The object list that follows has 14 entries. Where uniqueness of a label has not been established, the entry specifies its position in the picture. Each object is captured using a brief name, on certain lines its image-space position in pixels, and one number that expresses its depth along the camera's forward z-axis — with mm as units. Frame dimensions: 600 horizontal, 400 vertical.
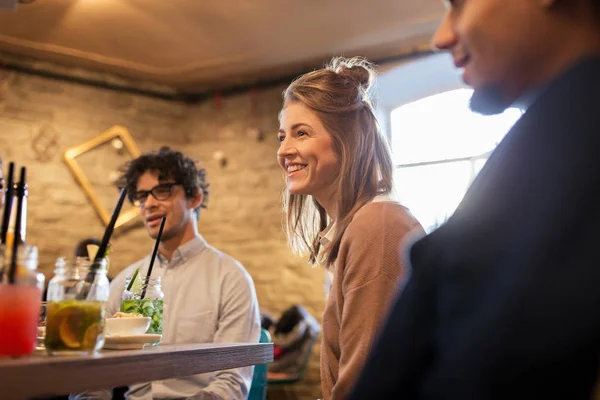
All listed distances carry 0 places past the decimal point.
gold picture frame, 5012
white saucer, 1268
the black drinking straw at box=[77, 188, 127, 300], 1115
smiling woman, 1367
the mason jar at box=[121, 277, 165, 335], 1538
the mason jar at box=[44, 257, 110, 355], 1059
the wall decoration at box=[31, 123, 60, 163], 4871
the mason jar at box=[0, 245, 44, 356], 1003
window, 4695
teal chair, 2367
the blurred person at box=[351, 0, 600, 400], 570
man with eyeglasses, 2156
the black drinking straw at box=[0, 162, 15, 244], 1053
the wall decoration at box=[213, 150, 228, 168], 5531
